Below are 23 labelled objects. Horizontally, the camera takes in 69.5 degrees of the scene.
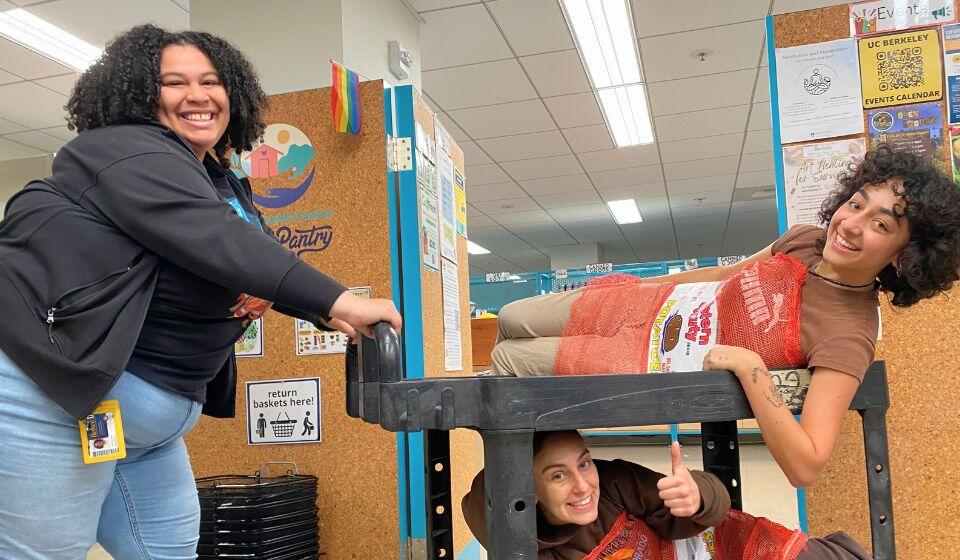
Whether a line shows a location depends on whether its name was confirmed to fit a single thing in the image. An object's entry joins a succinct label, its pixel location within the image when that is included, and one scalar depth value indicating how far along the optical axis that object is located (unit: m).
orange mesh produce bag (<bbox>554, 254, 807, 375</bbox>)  1.03
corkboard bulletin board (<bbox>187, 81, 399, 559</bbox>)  2.30
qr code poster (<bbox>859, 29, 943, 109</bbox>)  2.00
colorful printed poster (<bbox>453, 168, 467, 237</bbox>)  3.06
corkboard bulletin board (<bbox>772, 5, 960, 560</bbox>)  1.93
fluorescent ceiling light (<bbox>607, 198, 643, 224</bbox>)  8.94
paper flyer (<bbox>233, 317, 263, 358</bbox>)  2.43
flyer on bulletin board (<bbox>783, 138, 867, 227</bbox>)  2.07
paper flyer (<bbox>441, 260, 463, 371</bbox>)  2.69
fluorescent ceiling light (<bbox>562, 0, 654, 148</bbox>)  3.88
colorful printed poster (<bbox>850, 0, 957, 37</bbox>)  2.00
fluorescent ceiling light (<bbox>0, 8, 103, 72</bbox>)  3.86
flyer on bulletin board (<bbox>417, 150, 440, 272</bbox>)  2.45
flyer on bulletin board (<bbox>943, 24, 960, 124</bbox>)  1.99
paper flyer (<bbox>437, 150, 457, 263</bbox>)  2.75
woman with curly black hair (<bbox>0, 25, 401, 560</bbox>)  0.93
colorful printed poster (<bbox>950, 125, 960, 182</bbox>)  1.97
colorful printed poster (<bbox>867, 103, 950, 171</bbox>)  1.99
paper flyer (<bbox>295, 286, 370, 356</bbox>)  2.35
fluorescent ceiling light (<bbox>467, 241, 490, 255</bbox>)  11.51
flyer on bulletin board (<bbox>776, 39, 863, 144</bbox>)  2.07
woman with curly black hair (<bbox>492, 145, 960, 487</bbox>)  0.94
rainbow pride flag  2.33
